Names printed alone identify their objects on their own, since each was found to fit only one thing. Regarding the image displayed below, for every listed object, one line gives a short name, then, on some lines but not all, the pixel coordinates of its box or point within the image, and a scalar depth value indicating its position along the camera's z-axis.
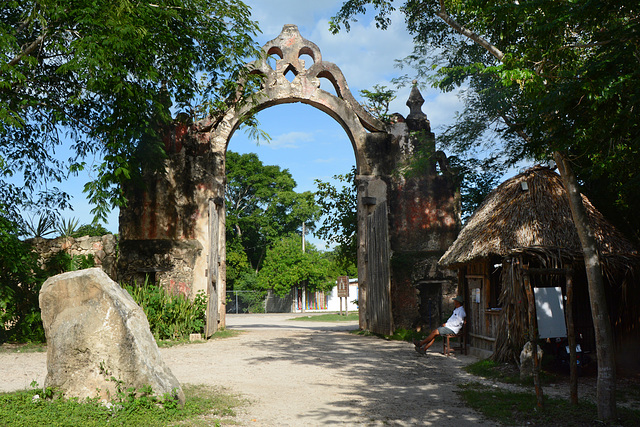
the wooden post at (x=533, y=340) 6.06
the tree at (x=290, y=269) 34.19
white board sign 7.97
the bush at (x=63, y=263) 13.00
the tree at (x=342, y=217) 18.48
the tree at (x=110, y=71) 9.66
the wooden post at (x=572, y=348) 6.11
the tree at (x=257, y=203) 35.97
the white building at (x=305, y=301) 35.94
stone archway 13.78
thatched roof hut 8.52
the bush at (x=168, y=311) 12.54
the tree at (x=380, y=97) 16.30
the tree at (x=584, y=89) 5.43
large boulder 5.75
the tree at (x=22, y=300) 11.80
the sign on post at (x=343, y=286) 26.48
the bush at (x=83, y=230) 14.56
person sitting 10.48
